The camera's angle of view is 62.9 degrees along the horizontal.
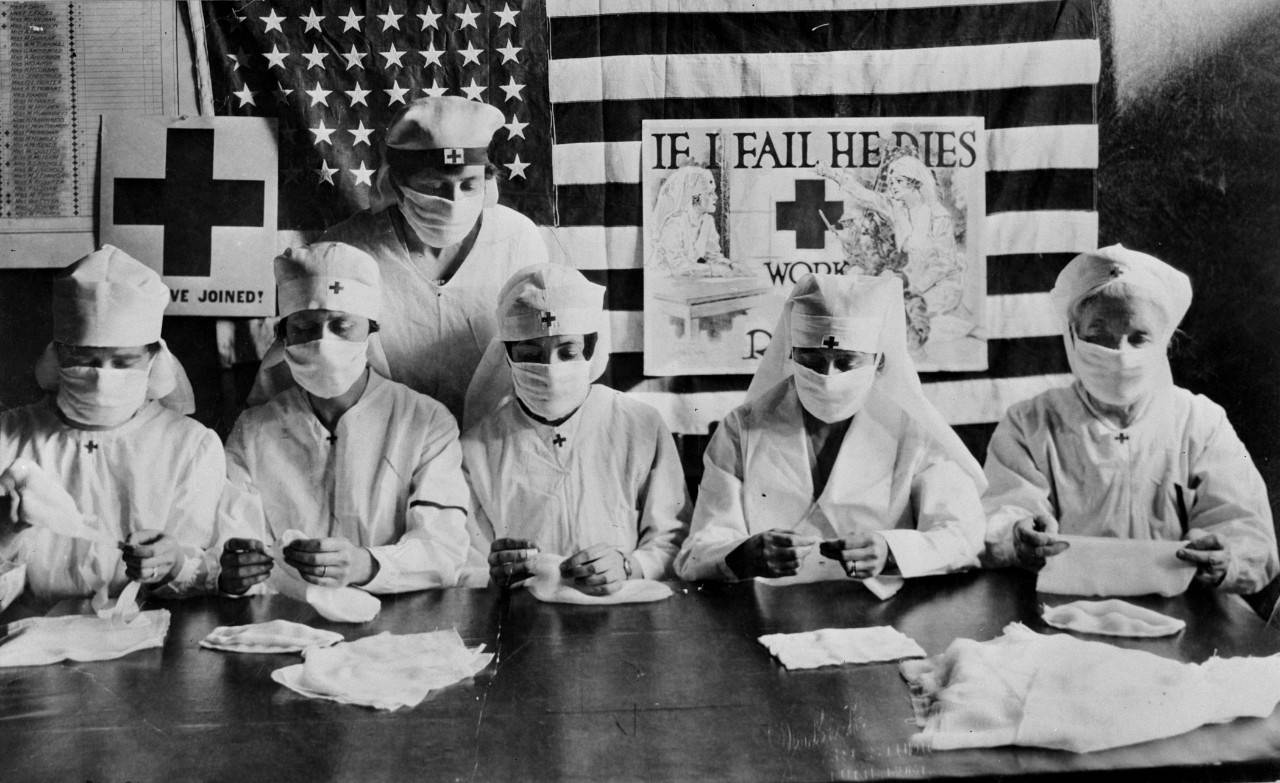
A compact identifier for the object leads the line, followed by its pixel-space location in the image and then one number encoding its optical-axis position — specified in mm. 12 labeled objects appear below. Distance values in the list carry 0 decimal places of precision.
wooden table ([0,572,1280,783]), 2148
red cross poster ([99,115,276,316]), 2982
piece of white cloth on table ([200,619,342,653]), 2586
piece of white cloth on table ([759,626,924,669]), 2492
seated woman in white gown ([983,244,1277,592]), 3004
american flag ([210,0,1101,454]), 2998
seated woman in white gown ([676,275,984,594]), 2934
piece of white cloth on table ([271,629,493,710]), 2383
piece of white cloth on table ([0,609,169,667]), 2594
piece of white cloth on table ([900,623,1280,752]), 2295
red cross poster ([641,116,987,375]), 3055
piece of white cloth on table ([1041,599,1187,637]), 2715
